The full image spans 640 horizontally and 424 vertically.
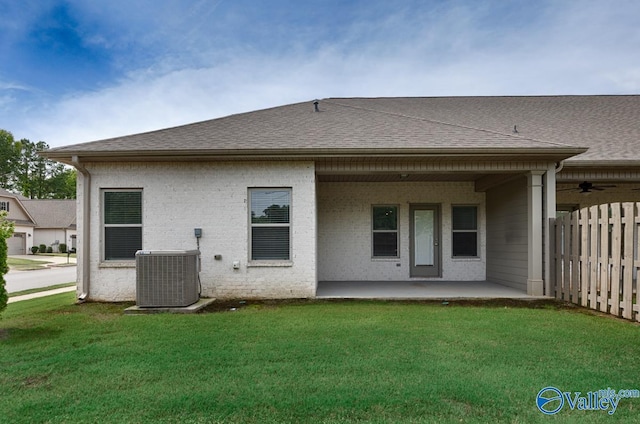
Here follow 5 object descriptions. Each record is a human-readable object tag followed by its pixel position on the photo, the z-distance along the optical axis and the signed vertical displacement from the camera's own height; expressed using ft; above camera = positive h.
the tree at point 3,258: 17.92 -1.87
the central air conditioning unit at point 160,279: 22.58 -3.54
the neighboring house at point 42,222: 121.29 -1.78
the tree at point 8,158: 166.09 +24.74
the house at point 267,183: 25.64 +2.23
